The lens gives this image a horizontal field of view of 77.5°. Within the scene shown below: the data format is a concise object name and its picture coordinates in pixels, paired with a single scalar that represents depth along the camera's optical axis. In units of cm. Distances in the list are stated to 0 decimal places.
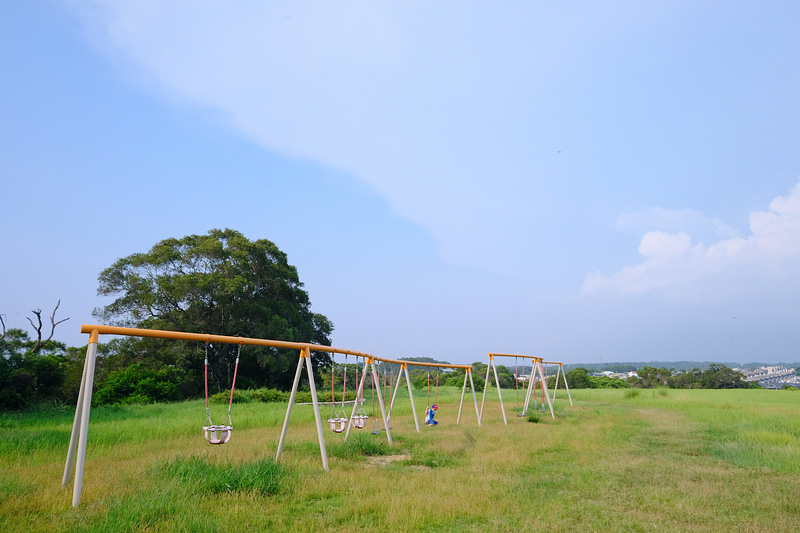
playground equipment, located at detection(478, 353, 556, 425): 1861
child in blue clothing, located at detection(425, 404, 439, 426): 1580
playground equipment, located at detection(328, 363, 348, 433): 981
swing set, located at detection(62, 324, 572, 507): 580
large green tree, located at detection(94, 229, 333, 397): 2927
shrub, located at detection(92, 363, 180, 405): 2291
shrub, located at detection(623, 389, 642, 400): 3001
